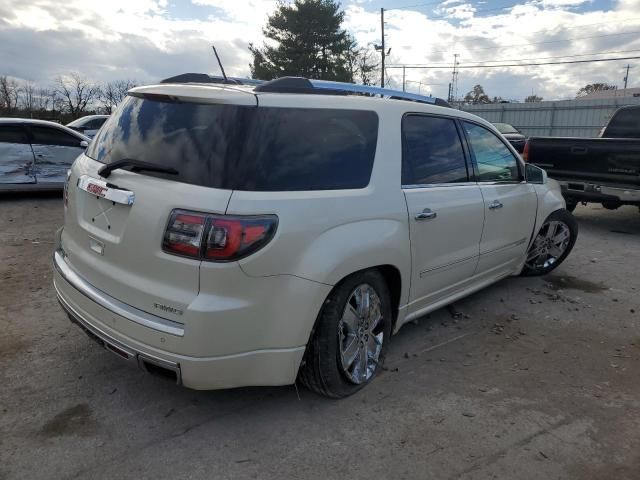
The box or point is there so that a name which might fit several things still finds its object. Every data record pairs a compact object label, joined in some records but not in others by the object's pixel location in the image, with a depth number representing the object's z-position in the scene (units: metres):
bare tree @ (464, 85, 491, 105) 75.32
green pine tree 36.44
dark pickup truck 7.37
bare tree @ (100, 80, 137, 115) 35.33
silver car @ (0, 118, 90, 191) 8.82
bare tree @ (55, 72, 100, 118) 33.06
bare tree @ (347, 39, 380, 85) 43.19
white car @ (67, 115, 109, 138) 16.77
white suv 2.45
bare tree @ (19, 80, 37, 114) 31.59
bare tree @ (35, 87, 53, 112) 32.12
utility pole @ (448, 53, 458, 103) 60.79
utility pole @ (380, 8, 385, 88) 42.75
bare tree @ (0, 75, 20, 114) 31.56
